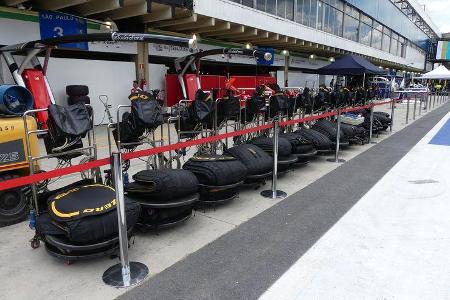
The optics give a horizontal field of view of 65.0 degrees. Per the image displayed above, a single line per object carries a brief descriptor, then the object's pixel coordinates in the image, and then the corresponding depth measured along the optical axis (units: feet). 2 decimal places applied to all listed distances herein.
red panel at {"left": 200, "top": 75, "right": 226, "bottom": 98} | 46.01
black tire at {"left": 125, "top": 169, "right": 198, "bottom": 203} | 11.94
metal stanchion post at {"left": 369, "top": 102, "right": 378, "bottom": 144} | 30.97
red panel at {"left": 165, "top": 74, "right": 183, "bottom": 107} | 42.34
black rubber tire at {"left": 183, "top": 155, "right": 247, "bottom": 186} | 14.05
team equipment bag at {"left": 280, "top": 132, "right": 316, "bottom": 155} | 20.47
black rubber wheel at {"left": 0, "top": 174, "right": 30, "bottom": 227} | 13.08
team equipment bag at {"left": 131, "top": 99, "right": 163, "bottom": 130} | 13.70
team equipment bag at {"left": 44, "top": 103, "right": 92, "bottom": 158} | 11.50
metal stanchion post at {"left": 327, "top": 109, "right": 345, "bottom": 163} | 24.04
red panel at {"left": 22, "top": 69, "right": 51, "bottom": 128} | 26.55
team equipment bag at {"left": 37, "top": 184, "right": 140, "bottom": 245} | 9.57
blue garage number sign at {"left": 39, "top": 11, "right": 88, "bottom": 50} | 30.73
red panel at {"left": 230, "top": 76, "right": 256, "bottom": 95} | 50.62
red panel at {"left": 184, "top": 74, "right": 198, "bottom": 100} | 39.93
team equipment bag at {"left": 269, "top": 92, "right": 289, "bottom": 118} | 23.70
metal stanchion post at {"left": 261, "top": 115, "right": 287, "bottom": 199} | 16.37
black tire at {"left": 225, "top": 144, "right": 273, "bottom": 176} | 16.31
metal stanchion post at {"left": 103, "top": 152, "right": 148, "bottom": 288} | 9.45
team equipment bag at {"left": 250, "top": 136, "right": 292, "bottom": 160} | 18.57
